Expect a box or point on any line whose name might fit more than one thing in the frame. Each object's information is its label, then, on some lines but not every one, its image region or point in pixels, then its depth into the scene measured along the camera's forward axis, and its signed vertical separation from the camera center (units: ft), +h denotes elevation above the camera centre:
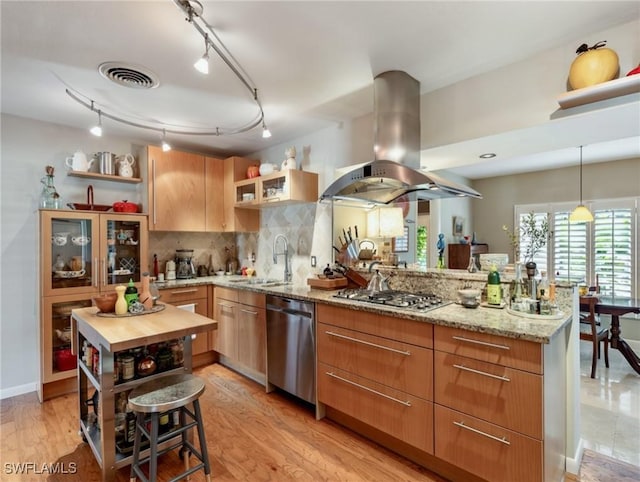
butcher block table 5.26 -1.89
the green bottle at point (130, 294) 6.96 -1.22
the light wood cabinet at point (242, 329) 9.49 -2.84
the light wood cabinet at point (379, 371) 5.87 -2.69
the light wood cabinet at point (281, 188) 10.35 +1.75
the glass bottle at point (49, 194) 9.32 +1.31
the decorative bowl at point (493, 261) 7.28 -0.49
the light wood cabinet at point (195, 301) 10.68 -2.13
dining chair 10.57 -3.15
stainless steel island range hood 6.91 +2.16
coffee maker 12.58 -1.02
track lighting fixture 5.02 +3.66
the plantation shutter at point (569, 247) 15.76 -0.37
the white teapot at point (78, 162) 10.05 +2.44
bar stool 4.93 -2.58
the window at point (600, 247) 14.53 -0.32
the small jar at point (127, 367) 5.89 -2.37
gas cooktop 6.51 -1.34
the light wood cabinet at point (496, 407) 4.67 -2.64
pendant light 13.17 +1.02
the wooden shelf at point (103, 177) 10.12 +2.06
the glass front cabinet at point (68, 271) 8.96 -0.97
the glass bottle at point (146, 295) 7.11 -1.26
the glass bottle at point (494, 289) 6.51 -1.02
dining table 10.69 -2.62
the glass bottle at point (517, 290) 6.12 -0.99
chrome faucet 11.74 -0.58
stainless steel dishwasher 7.95 -2.82
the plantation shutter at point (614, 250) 14.57 -0.48
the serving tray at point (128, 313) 6.50 -1.55
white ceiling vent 6.82 +3.68
